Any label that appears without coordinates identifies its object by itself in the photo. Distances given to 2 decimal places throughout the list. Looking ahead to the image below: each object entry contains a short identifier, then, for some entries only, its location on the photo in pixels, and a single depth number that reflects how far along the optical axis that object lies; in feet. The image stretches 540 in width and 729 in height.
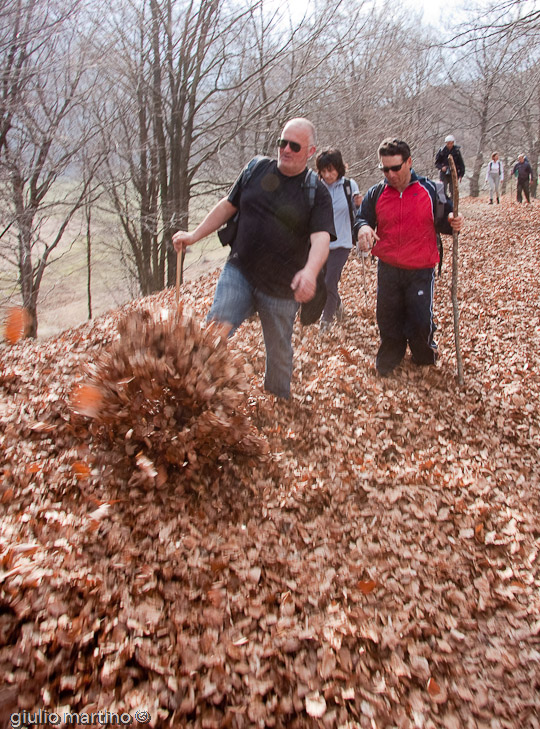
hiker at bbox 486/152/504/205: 66.08
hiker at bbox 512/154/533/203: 64.44
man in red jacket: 15.94
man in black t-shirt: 12.30
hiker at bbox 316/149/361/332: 20.33
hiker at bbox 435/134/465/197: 40.88
